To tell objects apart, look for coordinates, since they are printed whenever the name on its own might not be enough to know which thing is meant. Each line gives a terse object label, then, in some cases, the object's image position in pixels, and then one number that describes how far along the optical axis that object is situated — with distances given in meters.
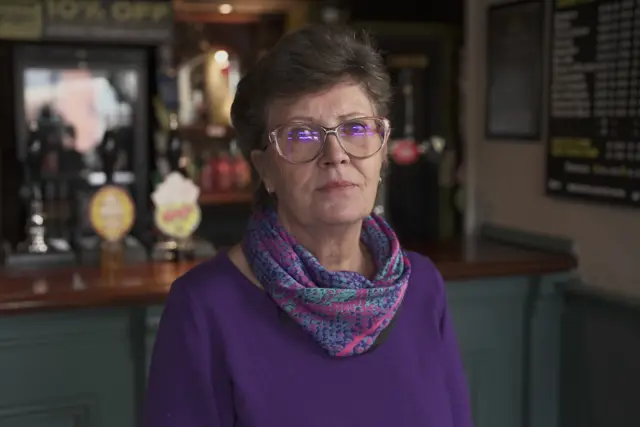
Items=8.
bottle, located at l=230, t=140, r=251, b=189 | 4.55
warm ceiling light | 4.44
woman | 1.27
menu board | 1.96
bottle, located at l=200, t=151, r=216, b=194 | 4.50
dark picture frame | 2.30
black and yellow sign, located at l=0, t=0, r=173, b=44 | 3.47
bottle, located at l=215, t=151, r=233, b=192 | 4.51
